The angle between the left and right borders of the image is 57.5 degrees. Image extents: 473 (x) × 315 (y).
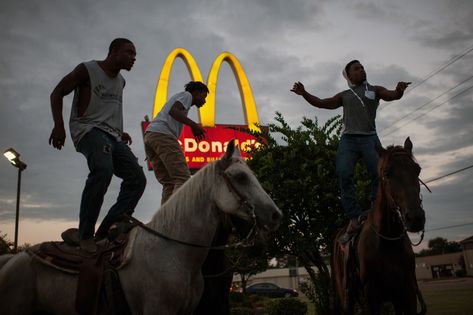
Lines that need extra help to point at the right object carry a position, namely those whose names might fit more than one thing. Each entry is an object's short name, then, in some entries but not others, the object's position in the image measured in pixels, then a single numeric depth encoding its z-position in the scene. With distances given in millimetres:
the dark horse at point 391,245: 4945
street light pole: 15008
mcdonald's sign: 26578
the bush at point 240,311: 19958
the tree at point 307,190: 11234
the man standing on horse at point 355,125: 6250
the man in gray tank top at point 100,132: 4137
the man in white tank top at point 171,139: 5508
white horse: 3559
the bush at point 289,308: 15788
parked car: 48131
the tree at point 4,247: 19422
